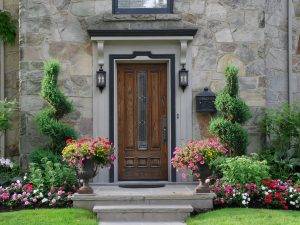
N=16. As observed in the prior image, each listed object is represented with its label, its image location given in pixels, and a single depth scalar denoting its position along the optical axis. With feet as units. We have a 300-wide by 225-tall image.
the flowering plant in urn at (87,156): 28.48
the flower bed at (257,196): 28.89
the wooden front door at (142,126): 35.55
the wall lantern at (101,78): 34.40
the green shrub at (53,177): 29.94
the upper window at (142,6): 35.12
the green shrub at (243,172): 29.68
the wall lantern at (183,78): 34.42
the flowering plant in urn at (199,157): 28.66
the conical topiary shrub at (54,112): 32.50
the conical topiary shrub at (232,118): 32.76
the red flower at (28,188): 29.73
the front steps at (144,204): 26.91
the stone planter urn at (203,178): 28.96
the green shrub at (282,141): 33.17
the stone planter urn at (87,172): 28.86
